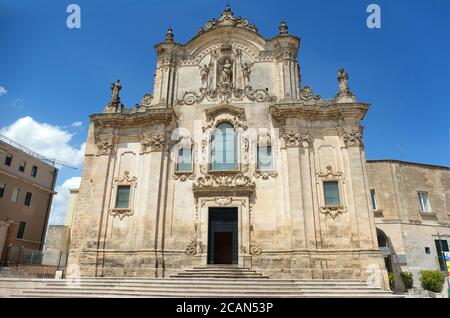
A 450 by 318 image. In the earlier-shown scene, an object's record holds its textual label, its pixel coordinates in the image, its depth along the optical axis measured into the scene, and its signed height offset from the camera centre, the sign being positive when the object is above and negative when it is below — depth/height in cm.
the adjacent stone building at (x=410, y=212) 2212 +333
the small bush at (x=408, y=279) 2086 -111
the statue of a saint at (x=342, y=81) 1944 +1039
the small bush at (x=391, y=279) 2105 -115
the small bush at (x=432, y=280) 2016 -112
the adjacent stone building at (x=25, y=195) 2717 +538
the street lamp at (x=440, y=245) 2250 +110
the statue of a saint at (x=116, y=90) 2106 +1043
